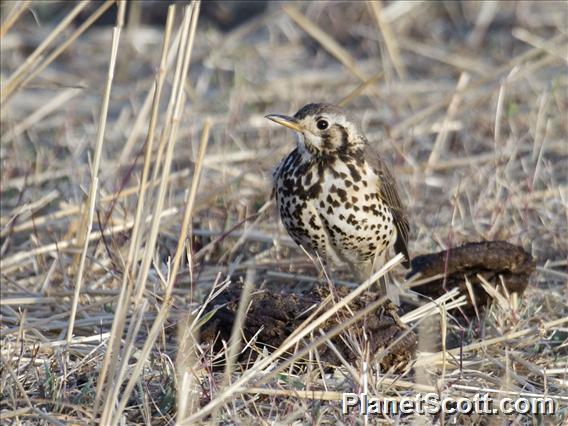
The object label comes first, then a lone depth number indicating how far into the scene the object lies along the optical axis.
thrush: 9.67
